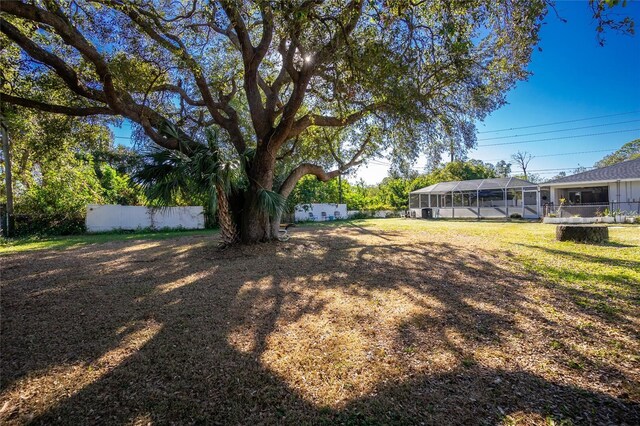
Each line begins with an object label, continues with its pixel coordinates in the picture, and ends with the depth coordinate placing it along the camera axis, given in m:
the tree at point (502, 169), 53.64
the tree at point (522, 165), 47.86
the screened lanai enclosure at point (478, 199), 22.45
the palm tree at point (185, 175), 6.52
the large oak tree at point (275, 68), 5.07
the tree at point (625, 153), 42.53
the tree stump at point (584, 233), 8.12
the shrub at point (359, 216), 27.10
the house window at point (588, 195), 20.67
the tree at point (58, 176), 8.51
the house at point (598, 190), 17.89
